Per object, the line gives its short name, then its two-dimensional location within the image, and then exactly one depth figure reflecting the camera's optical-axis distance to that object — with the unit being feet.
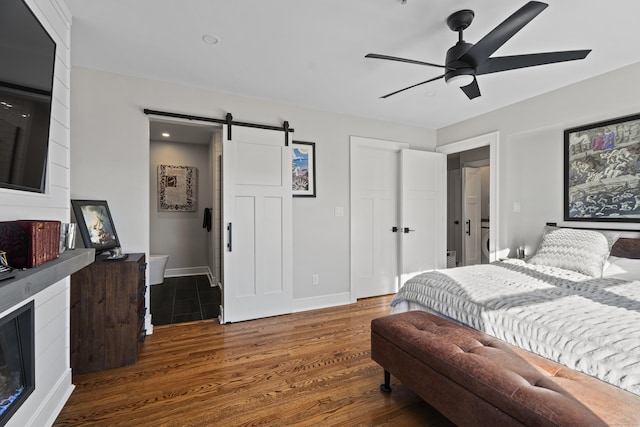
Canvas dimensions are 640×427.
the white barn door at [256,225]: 10.16
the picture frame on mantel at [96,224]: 7.66
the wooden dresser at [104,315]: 6.82
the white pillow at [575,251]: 7.73
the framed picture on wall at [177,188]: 16.85
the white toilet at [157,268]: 14.52
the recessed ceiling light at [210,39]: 7.05
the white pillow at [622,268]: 7.21
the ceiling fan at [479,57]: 5.44
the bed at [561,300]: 4.00
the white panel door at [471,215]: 17.76
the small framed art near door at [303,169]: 11.45
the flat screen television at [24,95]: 3.65
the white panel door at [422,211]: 13.24
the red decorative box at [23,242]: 3.74
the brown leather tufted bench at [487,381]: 3.28
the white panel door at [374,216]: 12.54
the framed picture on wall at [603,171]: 8.33
